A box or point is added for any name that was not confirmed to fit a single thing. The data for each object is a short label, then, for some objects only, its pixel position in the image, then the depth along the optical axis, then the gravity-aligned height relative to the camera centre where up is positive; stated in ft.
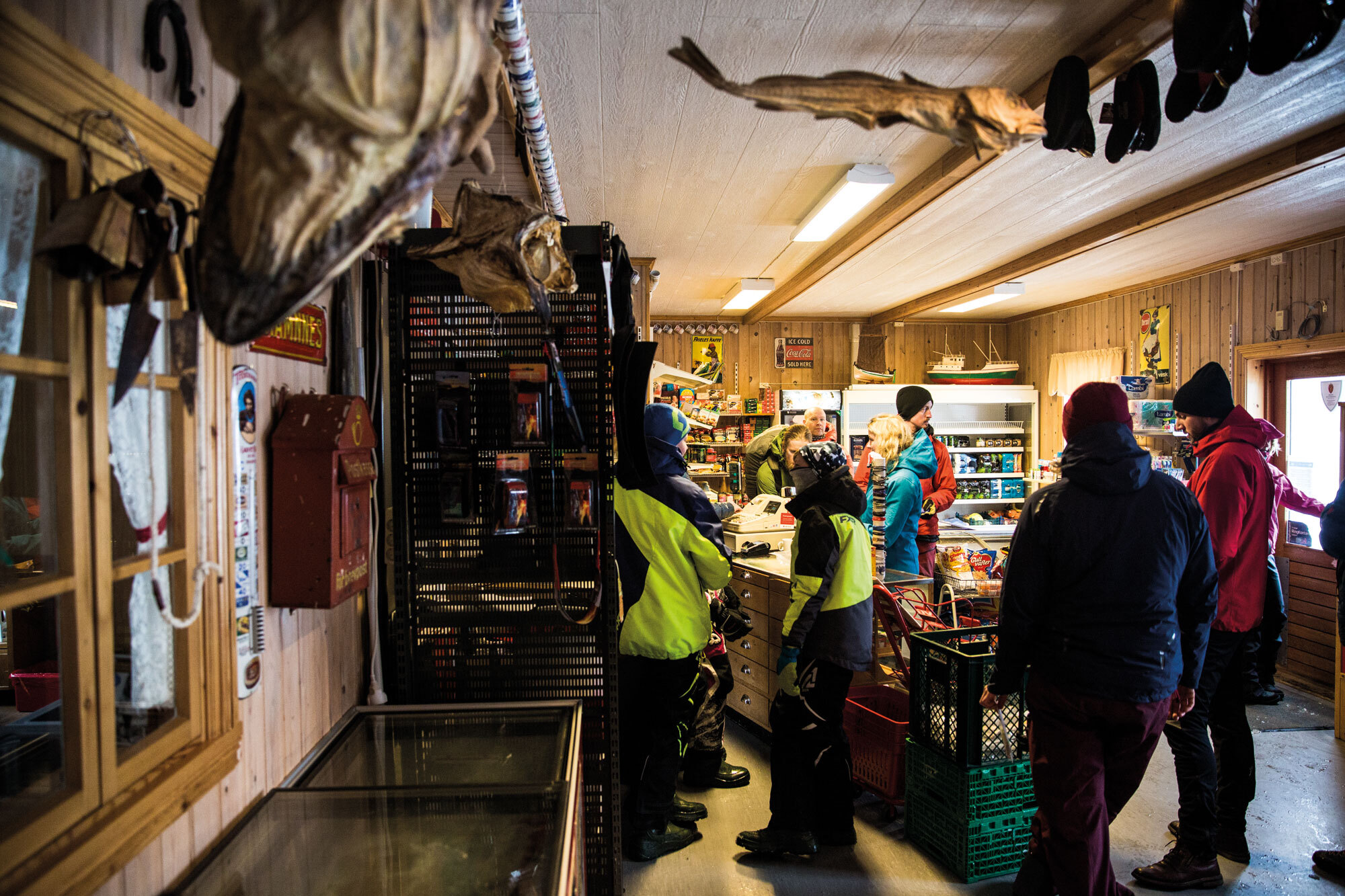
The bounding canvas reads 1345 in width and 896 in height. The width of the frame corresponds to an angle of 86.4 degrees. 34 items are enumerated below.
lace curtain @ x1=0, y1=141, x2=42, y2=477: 3.09 +0.91
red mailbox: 5.23 -0.48
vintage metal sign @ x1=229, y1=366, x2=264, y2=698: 4.80 -0.62
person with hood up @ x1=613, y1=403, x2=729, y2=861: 9.58 -2.40
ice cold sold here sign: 28.43 +3.25
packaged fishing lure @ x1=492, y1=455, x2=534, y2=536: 7.11 -0.58
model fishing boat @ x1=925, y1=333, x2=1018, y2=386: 27.27 +2.22
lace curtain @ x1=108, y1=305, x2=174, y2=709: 3.74 -0.39
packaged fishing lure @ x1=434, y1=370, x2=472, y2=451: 7.09 +0.29
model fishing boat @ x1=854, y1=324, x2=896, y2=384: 27.45 +2.96
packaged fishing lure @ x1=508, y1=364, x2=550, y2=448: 7.20 +0.32
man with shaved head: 19.86 +0.29
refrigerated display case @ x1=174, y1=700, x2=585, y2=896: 4.66 -2.82
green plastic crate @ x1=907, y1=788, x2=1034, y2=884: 9.20 -5.38
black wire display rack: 7.36 -1.07
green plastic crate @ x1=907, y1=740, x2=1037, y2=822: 9.11 -4.62
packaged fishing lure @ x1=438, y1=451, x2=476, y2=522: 7.23 -0.52
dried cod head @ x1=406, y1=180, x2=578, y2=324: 5.31 +1.42
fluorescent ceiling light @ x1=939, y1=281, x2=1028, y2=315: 21.59 +4.31
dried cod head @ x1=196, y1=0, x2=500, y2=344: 2.20 +0.98
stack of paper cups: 14.47 -1.83
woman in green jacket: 18.97 -0.91
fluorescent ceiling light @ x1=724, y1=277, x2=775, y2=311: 21.07 +4.38
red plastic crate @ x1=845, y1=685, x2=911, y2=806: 10.68 -4.64
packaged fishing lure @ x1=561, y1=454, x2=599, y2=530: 7.44 -0.55
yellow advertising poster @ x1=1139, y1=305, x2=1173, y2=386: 20.88 +2.53
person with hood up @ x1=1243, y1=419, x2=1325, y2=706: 10.32 -2.86
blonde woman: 14.64 -1.41
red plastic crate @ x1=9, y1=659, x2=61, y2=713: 7.38 -2.56
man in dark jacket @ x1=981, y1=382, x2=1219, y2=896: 7.45 -2.01
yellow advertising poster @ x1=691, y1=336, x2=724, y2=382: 28.02 +3.08
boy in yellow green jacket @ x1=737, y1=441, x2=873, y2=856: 9.49 -2.83
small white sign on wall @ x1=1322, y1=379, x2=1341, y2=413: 16.43 +0.77
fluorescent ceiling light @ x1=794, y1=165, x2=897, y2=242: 11.75 +4.18
